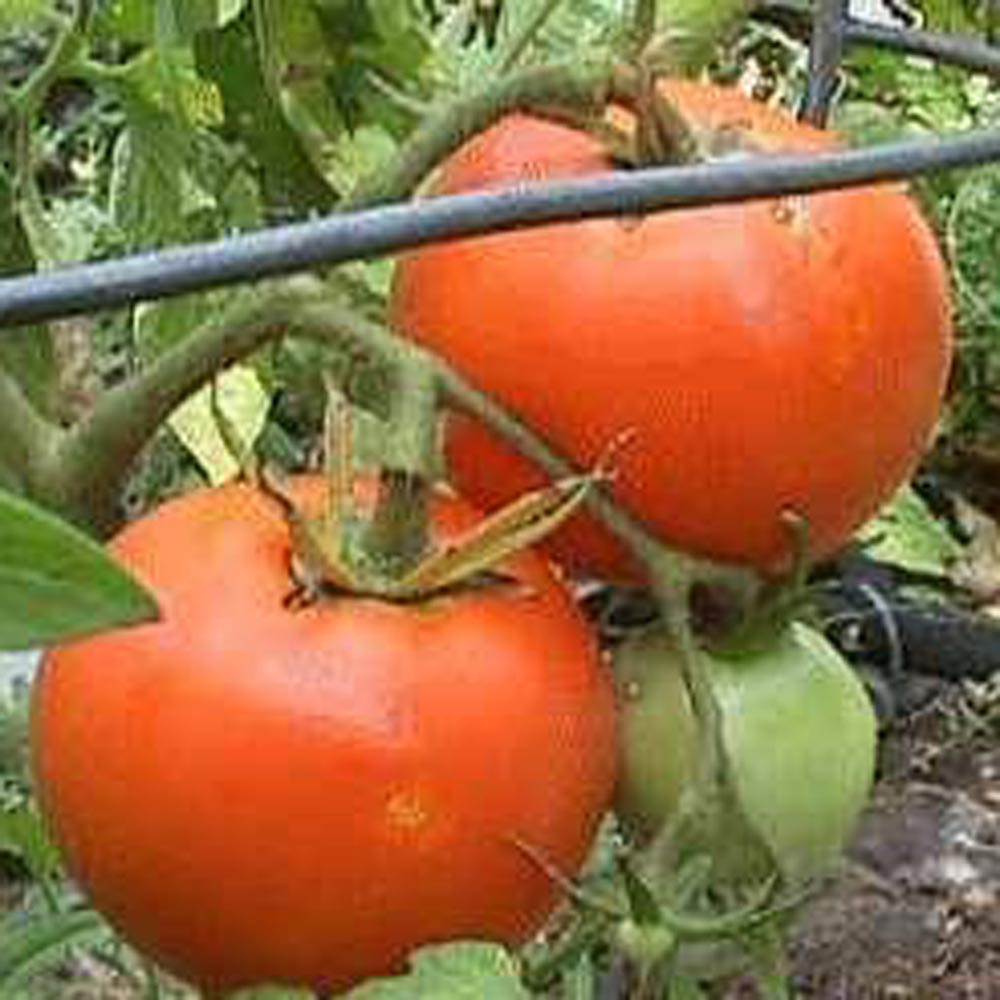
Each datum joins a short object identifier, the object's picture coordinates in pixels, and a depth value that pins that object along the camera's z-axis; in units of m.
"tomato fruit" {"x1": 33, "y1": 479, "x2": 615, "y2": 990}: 0.61
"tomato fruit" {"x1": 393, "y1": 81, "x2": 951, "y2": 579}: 0.61
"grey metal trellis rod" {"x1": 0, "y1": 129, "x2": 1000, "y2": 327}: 0.56
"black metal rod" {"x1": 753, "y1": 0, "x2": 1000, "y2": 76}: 0.81
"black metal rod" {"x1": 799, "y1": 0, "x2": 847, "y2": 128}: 0.80
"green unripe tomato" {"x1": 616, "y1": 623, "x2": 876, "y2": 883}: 0.63
